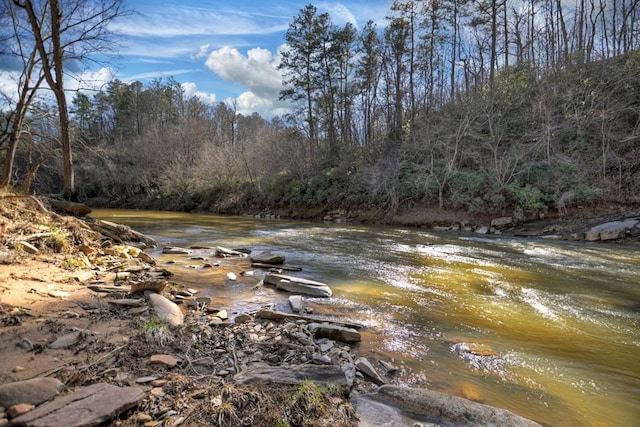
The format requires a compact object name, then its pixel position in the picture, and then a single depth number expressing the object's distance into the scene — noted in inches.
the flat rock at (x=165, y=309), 159.5
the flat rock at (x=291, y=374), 109.8
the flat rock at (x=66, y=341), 123.0
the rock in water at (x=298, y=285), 239.9
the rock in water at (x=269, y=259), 330.6
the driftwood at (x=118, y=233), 355.9
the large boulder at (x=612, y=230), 486.3
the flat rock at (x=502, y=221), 621.9
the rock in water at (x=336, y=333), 161.3
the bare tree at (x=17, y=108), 326.3
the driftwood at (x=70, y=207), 367.9
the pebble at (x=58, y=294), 173.3
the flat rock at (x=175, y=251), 369.7
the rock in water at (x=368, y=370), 126.0
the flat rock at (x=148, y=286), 195.7
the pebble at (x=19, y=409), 82.4
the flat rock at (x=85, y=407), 79.3
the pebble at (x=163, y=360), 115.5
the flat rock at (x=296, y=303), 200.8
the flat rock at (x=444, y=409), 100.3
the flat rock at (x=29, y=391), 87.0
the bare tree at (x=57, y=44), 337.4
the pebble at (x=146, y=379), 104.1
